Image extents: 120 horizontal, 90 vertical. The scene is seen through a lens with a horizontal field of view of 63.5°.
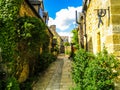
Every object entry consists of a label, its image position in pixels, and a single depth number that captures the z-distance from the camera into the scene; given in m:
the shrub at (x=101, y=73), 3.06
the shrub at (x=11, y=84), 3.27
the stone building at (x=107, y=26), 3.30
